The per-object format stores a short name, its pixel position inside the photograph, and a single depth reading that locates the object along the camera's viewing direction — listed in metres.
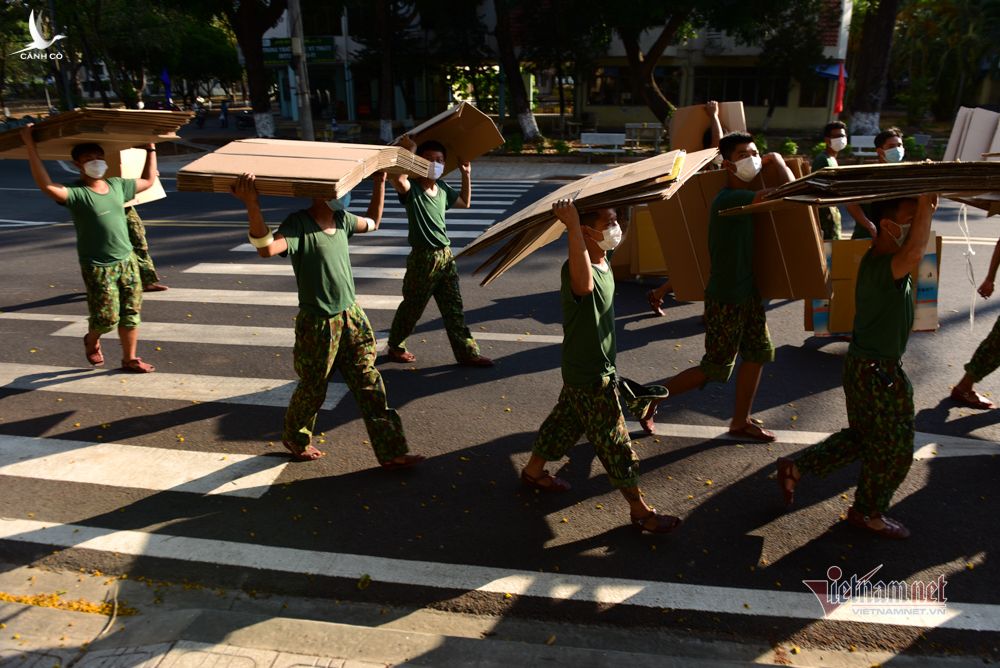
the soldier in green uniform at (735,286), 5.04
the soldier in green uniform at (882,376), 3.91
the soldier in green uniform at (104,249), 6.26
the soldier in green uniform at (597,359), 4.02
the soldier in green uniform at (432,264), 6.52
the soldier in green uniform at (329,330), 4.68
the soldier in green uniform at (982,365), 5.77
